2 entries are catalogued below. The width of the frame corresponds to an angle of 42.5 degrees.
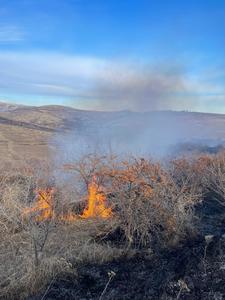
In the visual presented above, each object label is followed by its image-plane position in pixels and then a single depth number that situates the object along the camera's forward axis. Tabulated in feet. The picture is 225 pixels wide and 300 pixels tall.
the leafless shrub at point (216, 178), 29.08
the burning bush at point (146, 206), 21.19
